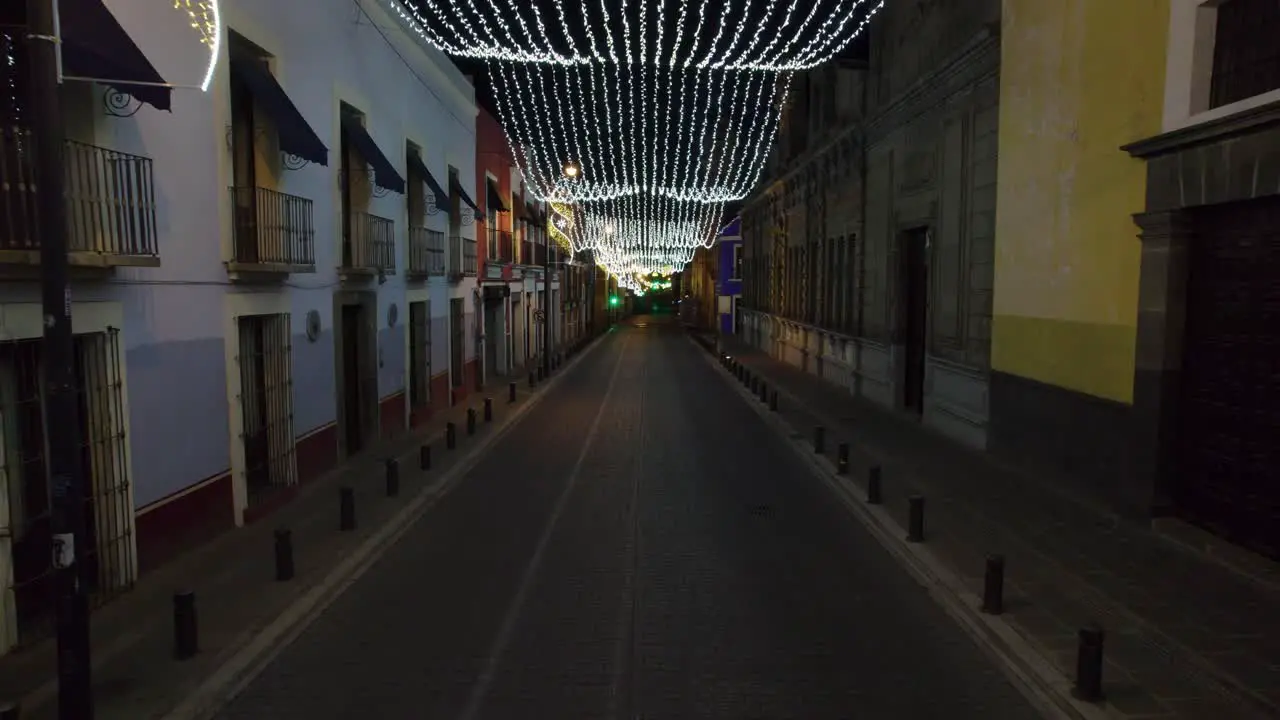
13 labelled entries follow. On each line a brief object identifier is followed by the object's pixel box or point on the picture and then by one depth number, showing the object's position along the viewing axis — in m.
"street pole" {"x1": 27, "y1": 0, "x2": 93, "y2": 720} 4.73
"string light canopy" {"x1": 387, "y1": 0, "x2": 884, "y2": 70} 14.57
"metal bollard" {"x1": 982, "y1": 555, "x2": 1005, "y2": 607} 7.20
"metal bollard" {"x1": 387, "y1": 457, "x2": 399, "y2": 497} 11.71
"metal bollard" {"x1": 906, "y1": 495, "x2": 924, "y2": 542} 9.36
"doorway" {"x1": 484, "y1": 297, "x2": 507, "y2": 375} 28.30
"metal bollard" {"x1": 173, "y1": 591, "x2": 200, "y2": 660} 6.39
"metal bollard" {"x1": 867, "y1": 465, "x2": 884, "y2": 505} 11.23
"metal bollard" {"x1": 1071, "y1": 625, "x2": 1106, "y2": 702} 5.61
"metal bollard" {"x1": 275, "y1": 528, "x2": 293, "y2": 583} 8.15
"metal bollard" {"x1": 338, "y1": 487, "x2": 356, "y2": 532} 9.91
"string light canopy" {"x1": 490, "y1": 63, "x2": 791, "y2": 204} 30.89
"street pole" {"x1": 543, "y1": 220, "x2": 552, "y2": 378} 28.61
